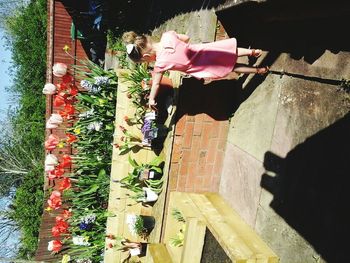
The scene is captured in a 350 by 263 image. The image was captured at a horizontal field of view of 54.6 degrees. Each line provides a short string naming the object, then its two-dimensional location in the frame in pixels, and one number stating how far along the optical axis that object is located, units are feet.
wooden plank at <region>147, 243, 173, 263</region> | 13.41
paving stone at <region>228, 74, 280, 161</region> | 11.02
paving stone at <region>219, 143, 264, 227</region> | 11.66
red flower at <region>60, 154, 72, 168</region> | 18.47
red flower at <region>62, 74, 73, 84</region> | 18.57
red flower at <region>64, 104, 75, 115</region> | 18.67
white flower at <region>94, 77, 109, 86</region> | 17.63
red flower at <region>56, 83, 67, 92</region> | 18.52
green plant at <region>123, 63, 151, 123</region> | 15.53
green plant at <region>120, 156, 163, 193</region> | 14.89
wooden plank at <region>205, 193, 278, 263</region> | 10.08
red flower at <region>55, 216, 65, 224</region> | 18.74
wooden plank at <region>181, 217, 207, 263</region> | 11.36
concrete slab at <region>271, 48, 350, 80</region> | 8.09
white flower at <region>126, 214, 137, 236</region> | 15.71
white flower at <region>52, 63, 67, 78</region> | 18.37
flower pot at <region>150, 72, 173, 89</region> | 14.52
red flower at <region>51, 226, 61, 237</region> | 18.58
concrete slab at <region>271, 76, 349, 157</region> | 8.44
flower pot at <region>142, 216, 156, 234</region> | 15.74
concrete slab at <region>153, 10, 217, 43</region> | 14.55
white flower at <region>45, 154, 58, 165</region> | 18.63
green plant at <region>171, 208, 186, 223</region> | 13.82
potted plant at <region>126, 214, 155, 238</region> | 15.60
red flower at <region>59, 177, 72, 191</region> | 18.04
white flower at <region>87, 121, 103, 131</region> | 17.93
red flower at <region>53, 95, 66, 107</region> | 18.57
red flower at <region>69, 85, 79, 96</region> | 18.81
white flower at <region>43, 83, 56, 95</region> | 19.75
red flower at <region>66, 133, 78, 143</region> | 18.65
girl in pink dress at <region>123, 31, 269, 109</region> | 11.12
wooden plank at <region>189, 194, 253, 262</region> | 9.70
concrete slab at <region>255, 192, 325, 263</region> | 8.96
